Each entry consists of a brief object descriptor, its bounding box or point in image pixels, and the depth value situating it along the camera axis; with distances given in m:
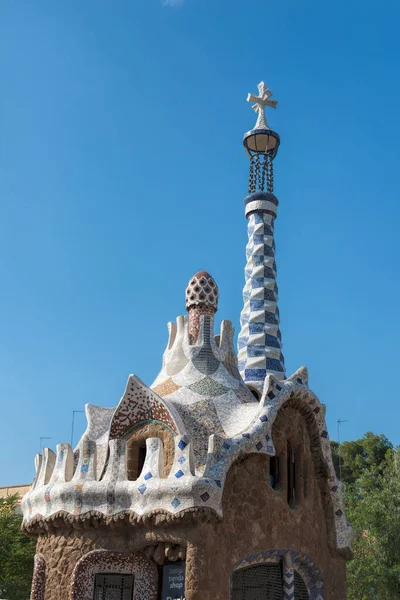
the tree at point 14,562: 16.55
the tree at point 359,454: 29.27
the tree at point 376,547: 16.36
